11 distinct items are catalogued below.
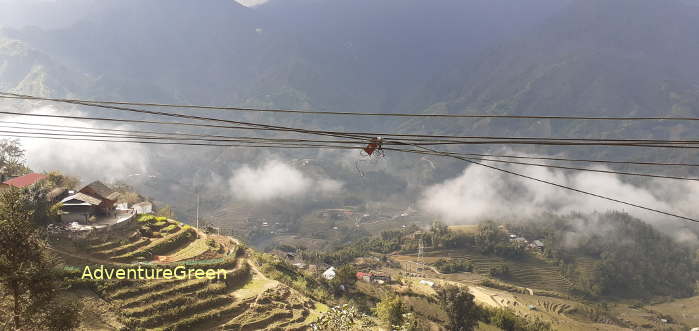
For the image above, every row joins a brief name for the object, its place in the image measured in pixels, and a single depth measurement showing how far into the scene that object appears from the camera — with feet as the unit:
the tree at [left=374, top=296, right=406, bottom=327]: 175.42
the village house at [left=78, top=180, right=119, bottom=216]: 158.71
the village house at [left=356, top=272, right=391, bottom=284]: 342.85
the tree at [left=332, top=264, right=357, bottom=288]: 269.48
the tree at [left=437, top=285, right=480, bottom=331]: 237.45
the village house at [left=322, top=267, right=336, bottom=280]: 323.27
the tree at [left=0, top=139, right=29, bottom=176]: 213.91
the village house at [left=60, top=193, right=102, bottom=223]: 146.20
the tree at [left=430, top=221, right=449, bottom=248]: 597.52
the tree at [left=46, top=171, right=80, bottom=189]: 183.52
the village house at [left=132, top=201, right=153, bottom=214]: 217.36
